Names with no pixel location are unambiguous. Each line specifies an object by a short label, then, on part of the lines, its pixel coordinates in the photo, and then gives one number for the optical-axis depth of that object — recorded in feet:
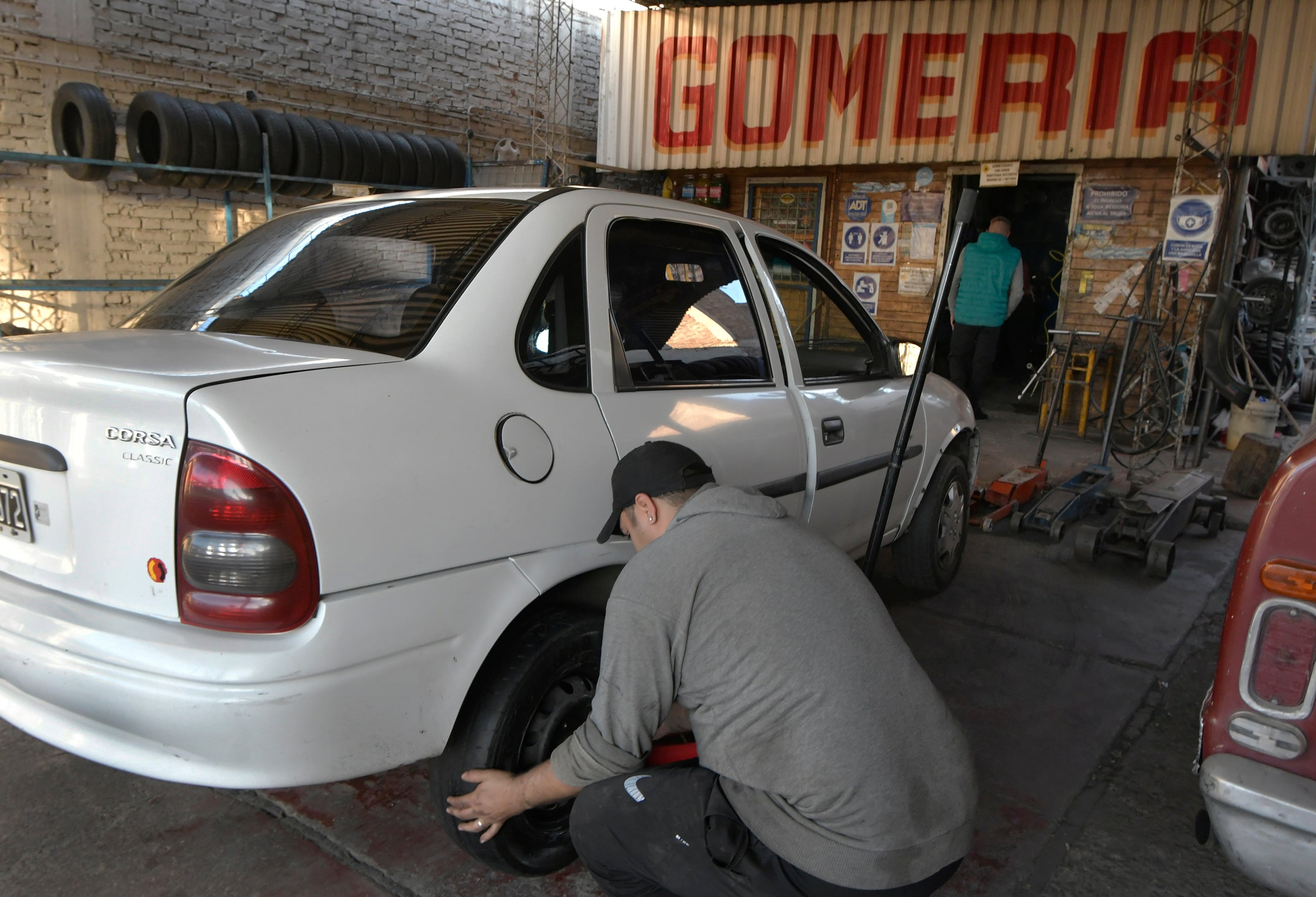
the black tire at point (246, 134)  27.86
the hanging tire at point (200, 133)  26.96
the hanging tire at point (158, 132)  26.48
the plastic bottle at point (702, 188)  37.14
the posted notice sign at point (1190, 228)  24.86
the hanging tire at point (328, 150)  29.91
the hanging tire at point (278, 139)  28.60
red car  5.61
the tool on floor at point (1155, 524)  15.15
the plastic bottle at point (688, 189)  37.41
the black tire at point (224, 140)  27.43
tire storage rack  26.20
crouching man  4.91
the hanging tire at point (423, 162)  32.89
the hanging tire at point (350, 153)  30.37
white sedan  5.29
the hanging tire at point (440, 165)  33.40
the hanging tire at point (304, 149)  29.35
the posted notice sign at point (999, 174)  29.37
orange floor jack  18.39
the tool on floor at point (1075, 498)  16.87
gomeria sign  26.03
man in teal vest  28.99
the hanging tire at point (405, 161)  32.27
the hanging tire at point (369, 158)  30.81
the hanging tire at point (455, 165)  34.06
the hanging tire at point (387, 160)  31.53
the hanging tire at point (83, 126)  26.13
